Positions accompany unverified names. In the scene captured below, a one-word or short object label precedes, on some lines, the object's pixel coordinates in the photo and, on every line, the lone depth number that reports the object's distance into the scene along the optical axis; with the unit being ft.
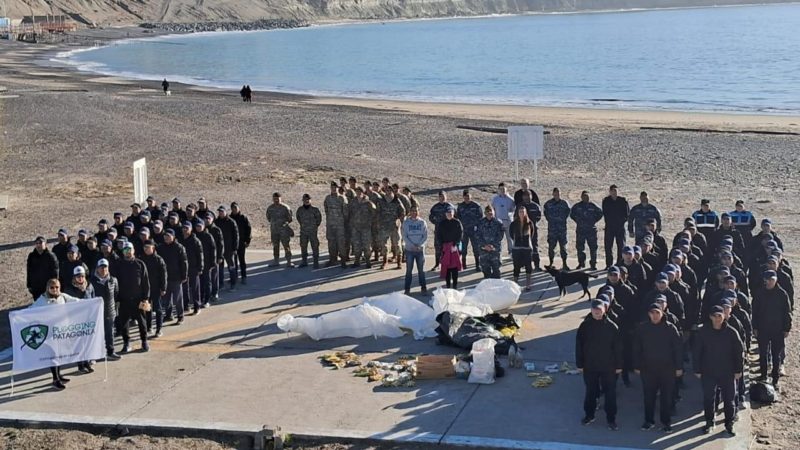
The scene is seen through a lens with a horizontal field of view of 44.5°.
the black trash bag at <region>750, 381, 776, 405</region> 39.45
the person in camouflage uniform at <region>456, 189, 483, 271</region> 59.00
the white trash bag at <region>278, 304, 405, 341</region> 47.71
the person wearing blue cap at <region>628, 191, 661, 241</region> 56.39
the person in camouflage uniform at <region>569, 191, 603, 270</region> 58.95
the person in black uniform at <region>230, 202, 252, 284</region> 58.34
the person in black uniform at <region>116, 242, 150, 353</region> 45.93
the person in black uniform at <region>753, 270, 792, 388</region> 40.63
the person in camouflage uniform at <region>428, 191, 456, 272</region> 57.11
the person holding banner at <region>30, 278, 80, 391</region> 41.70
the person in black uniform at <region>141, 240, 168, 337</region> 47.67
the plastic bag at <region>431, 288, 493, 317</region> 48.55
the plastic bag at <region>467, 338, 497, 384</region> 41.42
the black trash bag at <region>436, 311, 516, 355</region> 44.78
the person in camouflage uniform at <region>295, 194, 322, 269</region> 61.41
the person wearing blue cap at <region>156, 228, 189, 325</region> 49.62
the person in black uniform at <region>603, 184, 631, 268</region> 58.90
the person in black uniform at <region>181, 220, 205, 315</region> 51.39
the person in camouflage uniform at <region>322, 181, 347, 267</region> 61.46
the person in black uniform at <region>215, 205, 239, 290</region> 56.39
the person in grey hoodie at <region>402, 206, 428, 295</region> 55.11
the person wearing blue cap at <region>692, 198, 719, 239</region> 53.83
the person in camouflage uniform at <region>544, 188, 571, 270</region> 59.47
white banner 41.32
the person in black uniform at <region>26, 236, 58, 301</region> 49.26
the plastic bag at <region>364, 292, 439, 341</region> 47.96
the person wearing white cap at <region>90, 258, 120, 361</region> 44.11
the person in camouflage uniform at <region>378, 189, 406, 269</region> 61.31
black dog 52.75
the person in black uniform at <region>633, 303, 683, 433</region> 36.32
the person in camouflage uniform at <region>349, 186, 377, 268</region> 61.05
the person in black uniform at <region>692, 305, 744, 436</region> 35.78
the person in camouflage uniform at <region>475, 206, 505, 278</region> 56.18
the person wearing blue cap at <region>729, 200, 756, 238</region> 53.21
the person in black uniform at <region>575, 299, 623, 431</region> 36.81
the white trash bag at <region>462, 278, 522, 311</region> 50.71
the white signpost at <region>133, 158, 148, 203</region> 69.62
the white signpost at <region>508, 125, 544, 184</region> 79.15
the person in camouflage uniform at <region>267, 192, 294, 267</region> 61.87
